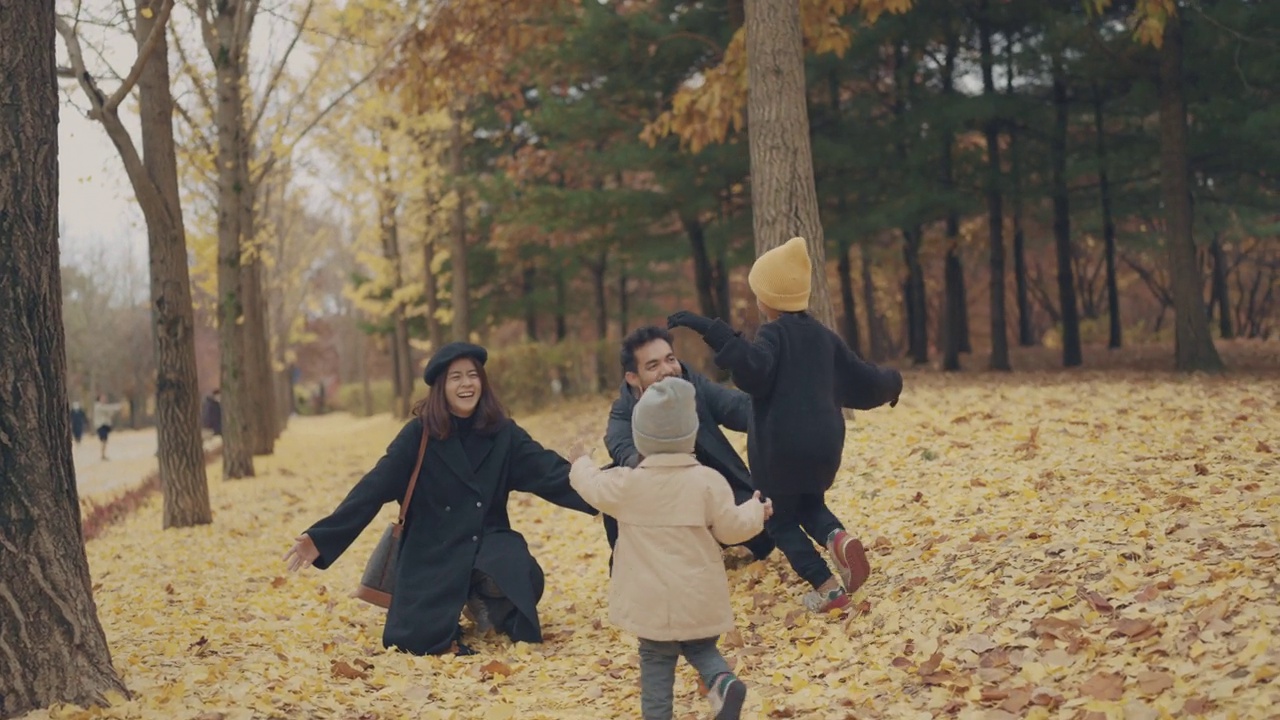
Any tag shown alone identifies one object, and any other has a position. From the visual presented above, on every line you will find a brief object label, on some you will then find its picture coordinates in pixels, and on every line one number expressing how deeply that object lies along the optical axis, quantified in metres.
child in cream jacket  4.13
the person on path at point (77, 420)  32.69
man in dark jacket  5.45
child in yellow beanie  5.50
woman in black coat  5.79
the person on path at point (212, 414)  28.61
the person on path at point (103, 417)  29.11
